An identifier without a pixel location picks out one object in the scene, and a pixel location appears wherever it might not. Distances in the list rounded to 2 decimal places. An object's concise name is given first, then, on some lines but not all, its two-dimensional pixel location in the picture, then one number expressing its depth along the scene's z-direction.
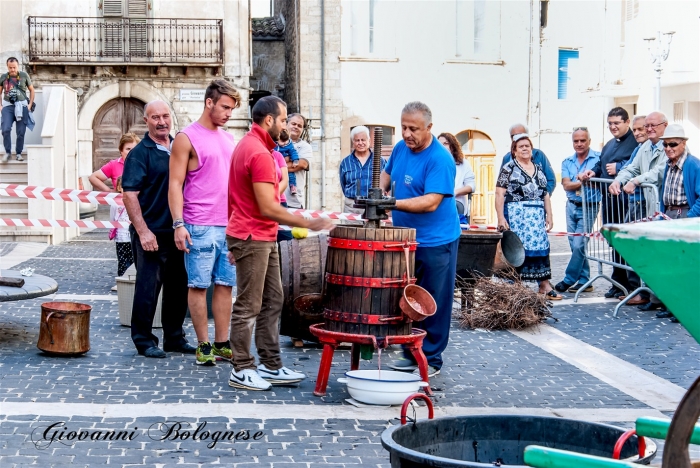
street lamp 27.94
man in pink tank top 7.81
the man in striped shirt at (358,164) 11.09
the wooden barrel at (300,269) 8.45
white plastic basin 6.66
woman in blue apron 11.58
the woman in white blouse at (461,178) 12.45
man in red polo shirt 6.93
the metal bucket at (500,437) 4.14
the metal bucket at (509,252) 11.32
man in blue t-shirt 7.32
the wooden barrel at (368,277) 6.74
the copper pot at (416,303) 6.72
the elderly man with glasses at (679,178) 10.48
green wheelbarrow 2.79
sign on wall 30.03
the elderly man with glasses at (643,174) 11.26
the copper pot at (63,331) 8.24
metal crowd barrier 11.22
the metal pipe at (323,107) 29.11
